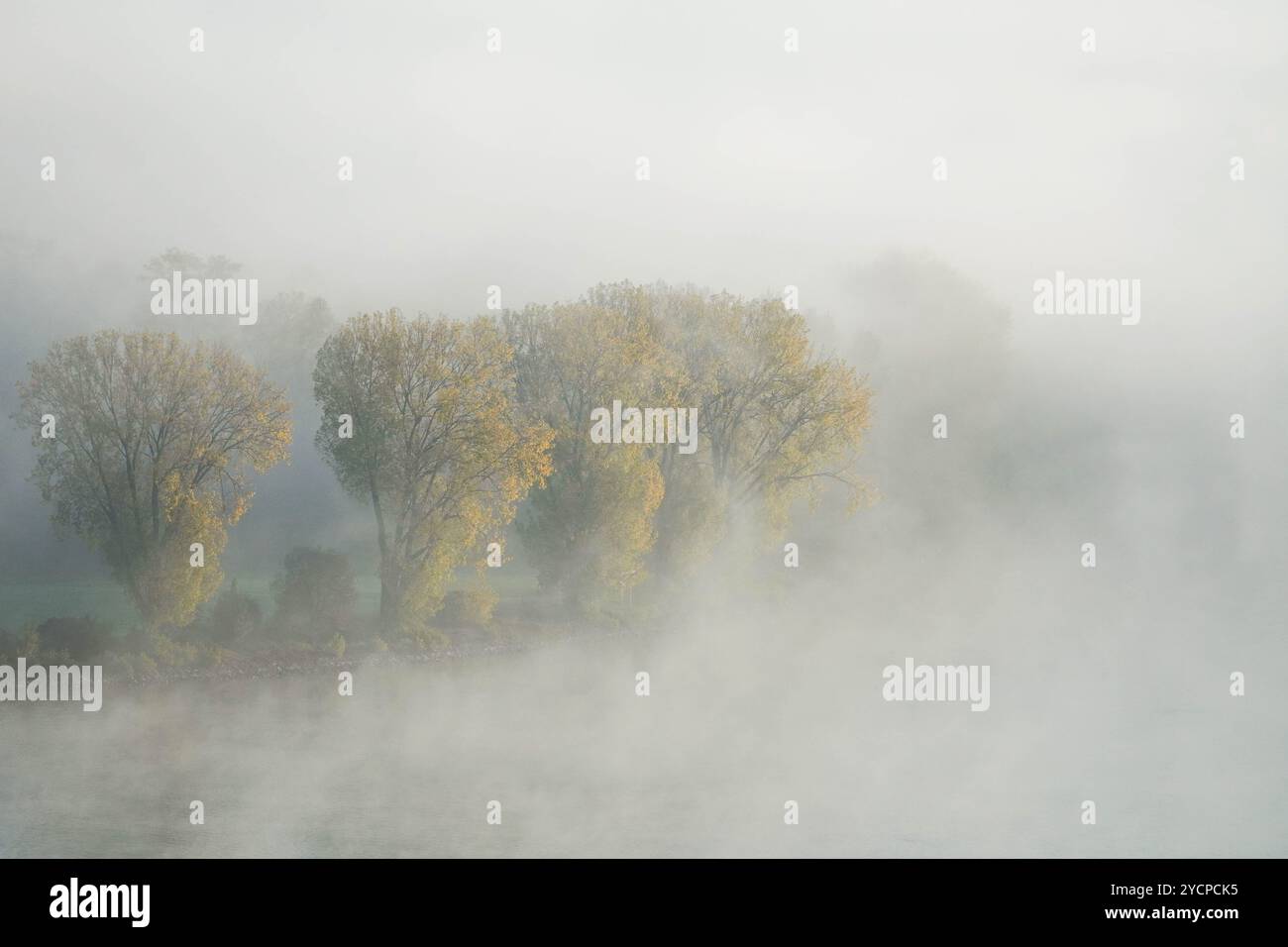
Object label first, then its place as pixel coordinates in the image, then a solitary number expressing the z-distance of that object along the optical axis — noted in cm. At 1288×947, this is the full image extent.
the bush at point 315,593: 4591
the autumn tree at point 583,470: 5444
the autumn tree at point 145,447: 4262
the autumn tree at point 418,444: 4819
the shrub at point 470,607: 5088
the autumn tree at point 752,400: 5912
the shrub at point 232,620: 4412
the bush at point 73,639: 4044
